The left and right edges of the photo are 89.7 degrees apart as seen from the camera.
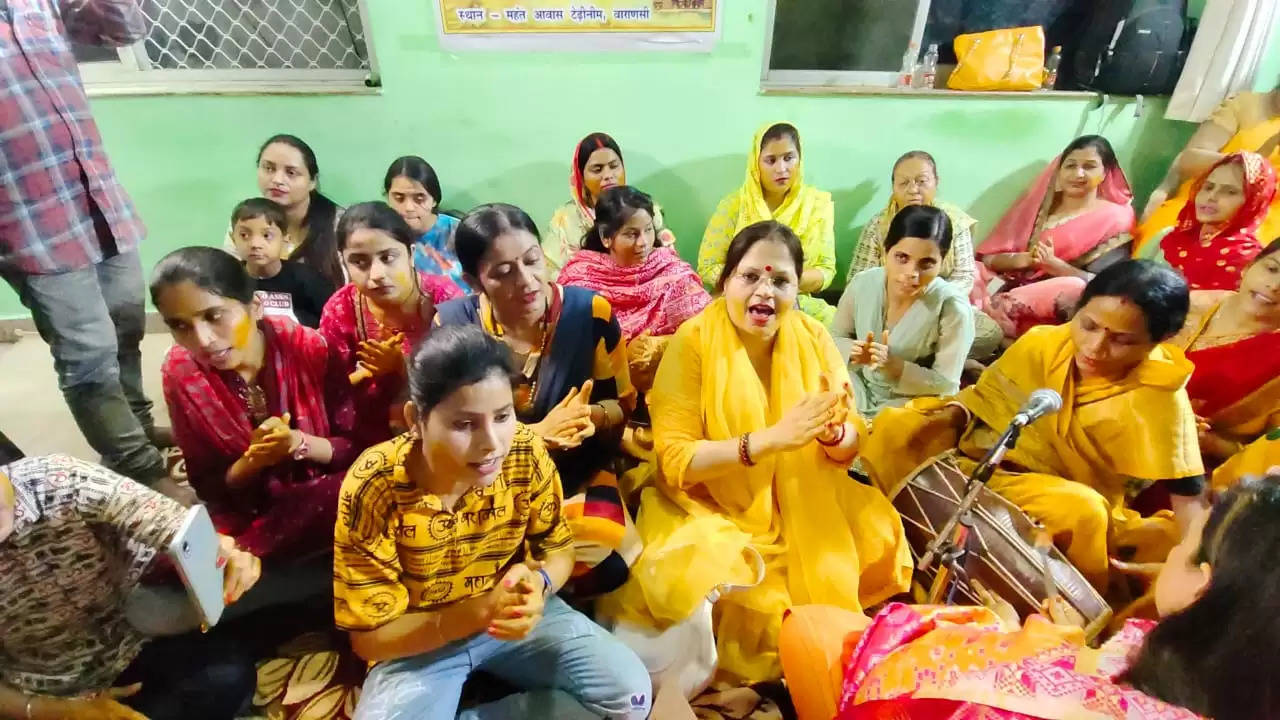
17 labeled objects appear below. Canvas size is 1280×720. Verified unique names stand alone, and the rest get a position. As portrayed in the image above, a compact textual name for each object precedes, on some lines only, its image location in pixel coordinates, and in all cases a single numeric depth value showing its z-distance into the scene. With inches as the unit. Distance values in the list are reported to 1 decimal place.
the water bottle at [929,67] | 127.7
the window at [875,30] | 125.4
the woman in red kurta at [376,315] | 69.4
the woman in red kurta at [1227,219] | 101.4
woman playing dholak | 61.2
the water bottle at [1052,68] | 129.6
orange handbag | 123.9
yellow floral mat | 60.8
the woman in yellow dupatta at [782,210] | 113.2
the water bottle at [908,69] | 126.8
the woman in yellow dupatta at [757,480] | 61.1
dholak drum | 58.7
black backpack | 122.6
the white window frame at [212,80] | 105.3
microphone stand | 49.5
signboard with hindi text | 107.2
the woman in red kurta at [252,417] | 57.0
